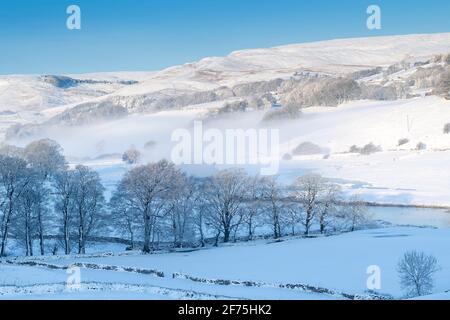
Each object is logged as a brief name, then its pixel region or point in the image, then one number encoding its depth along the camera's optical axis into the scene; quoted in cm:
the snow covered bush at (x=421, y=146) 11257
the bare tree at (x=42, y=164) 5000
